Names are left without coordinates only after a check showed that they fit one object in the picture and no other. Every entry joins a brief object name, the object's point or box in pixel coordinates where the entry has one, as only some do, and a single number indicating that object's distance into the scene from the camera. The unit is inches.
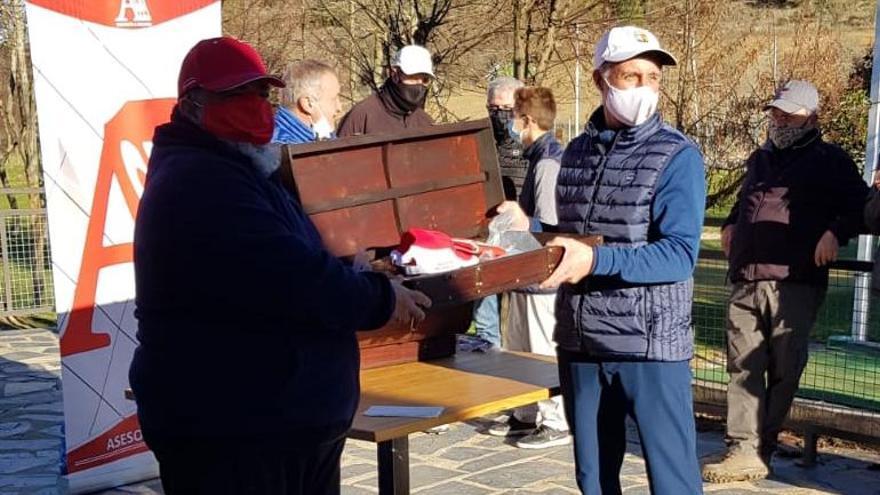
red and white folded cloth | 141.1
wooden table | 151.7
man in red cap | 111.1
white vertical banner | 220.4
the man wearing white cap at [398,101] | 286.3
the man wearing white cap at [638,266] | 147.9
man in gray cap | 228.2
